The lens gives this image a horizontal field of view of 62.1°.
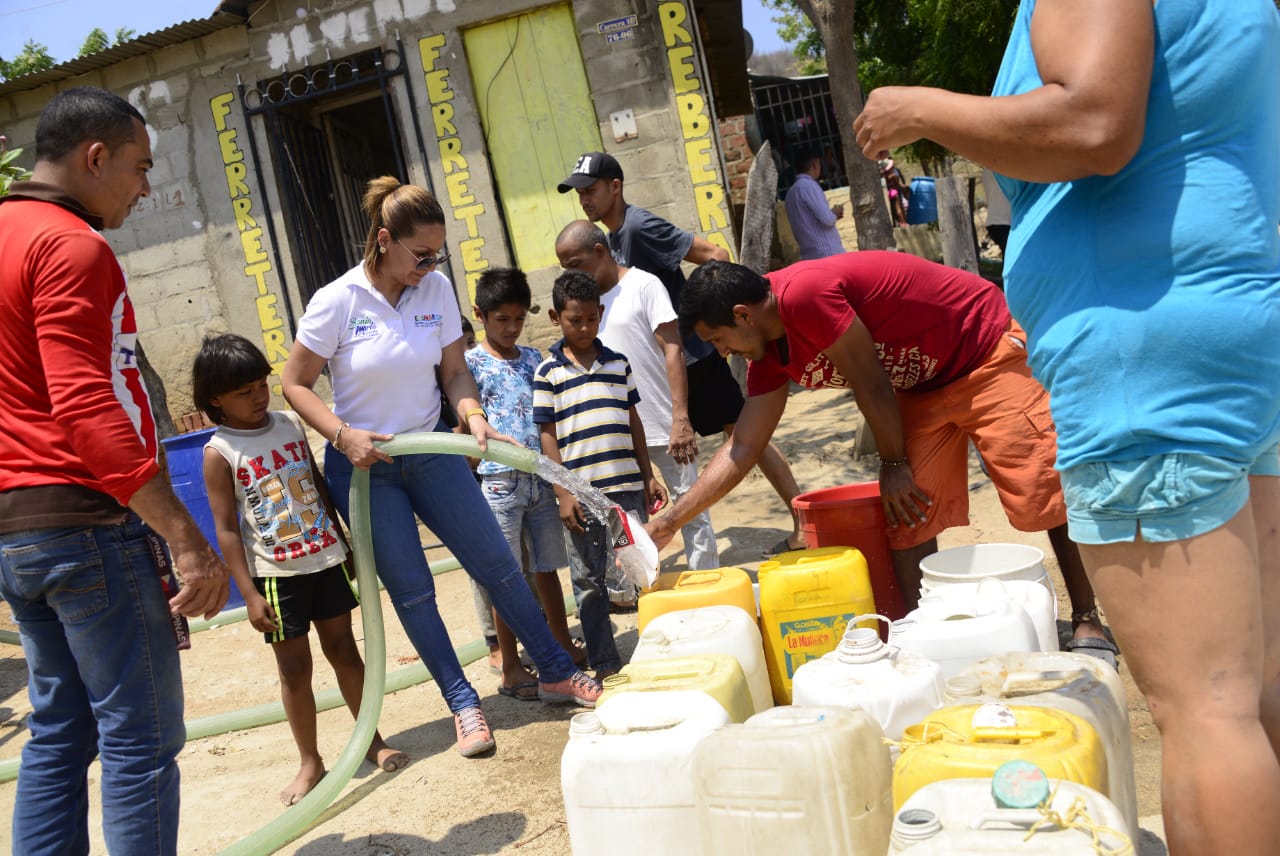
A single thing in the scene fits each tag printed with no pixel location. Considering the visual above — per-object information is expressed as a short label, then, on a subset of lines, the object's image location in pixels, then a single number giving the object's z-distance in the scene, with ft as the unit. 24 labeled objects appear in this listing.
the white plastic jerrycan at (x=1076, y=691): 6.89
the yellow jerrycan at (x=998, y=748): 6.14
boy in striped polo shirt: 13.43
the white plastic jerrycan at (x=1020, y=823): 5.23
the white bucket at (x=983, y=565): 10.36
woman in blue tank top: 4.96
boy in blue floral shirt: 14.05
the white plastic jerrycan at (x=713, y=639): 9.63
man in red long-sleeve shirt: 7.64
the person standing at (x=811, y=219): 24.97
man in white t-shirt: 14.98
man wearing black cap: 16.93
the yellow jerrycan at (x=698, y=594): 10.73
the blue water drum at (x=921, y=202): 42.24
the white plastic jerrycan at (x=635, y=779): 7.45
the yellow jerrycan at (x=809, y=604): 10.52
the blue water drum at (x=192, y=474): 21.09
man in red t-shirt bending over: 11.13
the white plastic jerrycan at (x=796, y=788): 6.69
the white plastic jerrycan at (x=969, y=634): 8.91
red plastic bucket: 11.90
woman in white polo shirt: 11.91
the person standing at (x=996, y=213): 21.48
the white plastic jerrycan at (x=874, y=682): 8.03
